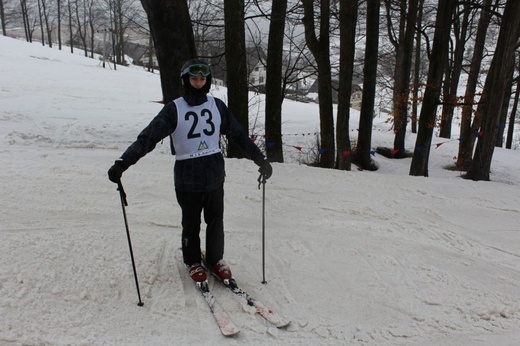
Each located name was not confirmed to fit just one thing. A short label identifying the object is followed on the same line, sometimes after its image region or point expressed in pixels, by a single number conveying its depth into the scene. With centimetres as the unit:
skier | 316
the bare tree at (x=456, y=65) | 1495
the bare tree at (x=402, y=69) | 1278
